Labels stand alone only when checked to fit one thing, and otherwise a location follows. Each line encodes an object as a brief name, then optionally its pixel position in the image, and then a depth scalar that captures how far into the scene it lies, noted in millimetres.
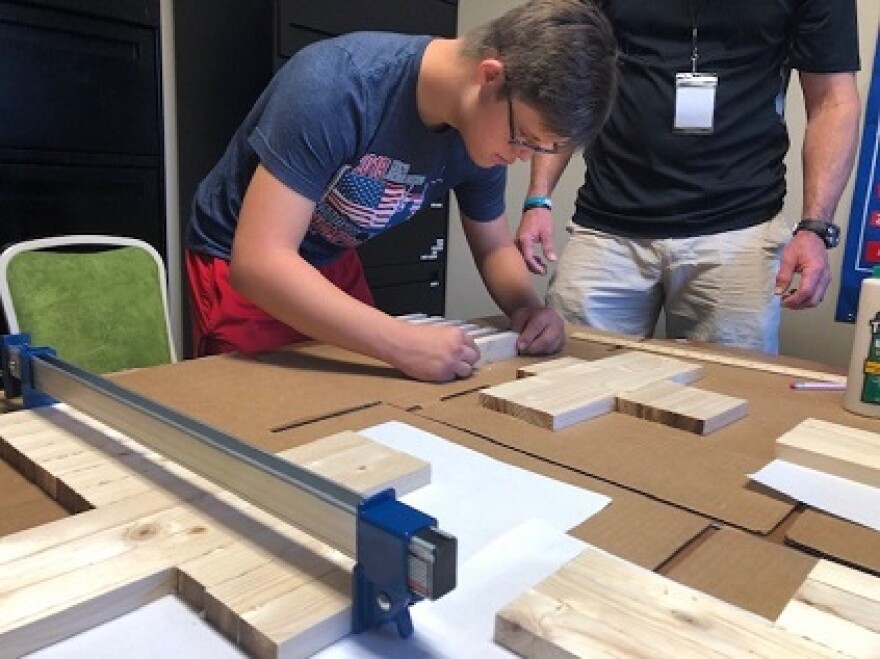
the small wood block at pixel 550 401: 865
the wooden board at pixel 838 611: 465
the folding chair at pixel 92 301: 1305
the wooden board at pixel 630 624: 444
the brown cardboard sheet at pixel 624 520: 585
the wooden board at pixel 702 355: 1162
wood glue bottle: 922
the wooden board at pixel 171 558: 449
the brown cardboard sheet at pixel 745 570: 525
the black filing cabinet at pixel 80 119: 2146
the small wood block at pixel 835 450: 738
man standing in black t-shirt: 1473
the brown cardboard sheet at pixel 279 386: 859
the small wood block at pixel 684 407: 872
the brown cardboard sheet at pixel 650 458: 677
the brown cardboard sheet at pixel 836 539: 592
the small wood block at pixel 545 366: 1065
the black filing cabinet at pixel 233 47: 2400
